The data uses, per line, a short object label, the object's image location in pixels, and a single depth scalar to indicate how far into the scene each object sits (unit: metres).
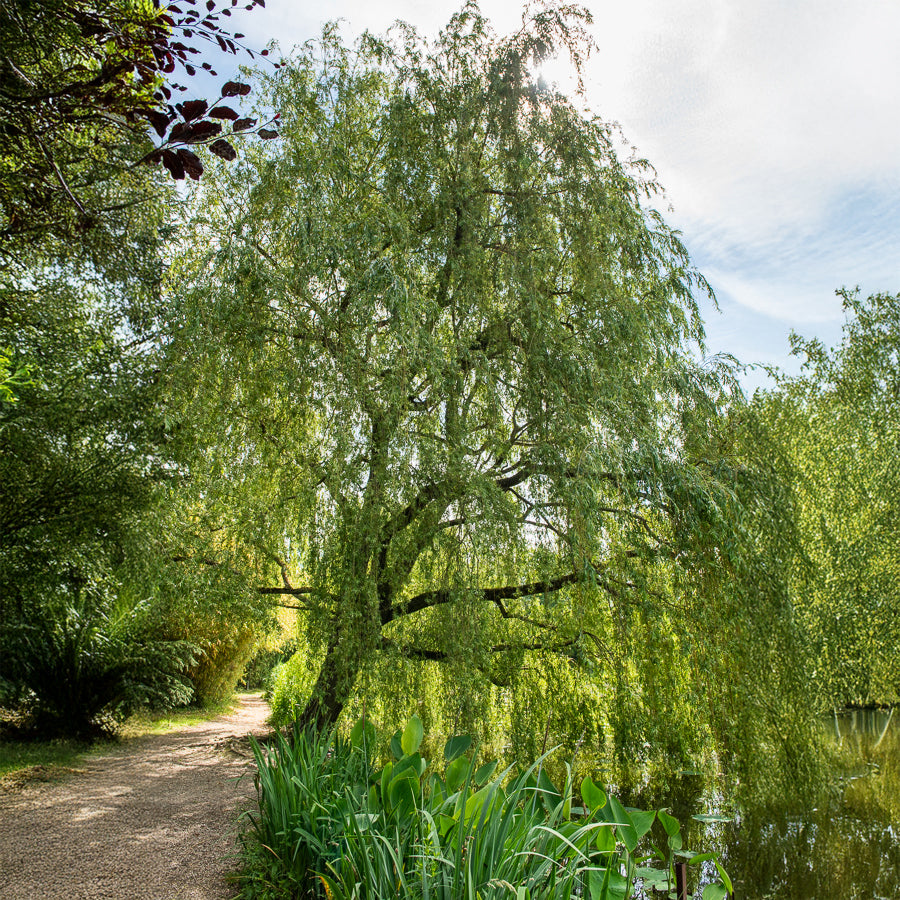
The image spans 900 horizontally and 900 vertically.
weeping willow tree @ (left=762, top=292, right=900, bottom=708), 7.75
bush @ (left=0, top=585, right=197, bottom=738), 6.71
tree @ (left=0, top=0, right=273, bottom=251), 2.00
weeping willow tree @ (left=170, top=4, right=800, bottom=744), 4.28
